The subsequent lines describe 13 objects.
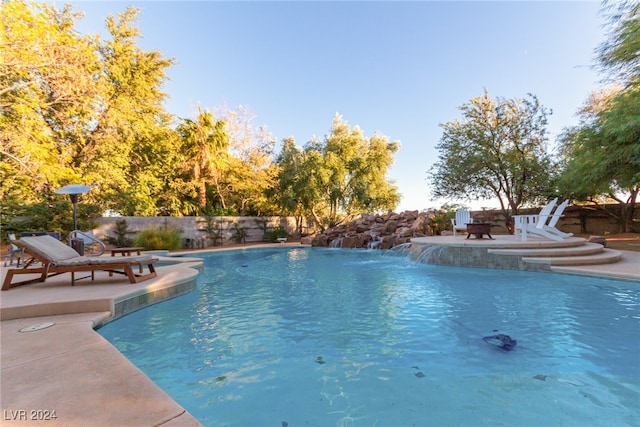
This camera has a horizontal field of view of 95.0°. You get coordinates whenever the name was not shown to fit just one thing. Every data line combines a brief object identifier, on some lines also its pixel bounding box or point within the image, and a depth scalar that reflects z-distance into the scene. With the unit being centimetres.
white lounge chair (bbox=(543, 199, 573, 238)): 795
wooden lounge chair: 439
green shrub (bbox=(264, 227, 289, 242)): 1931
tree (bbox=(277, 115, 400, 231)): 1959
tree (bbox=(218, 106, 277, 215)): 1917
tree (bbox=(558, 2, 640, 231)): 763
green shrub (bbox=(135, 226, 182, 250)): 1292
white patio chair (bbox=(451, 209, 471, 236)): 1083
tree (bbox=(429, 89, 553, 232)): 1275
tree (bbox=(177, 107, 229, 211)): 1702
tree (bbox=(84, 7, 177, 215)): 1340
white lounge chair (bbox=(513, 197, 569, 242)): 812
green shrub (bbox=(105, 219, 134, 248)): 1304
